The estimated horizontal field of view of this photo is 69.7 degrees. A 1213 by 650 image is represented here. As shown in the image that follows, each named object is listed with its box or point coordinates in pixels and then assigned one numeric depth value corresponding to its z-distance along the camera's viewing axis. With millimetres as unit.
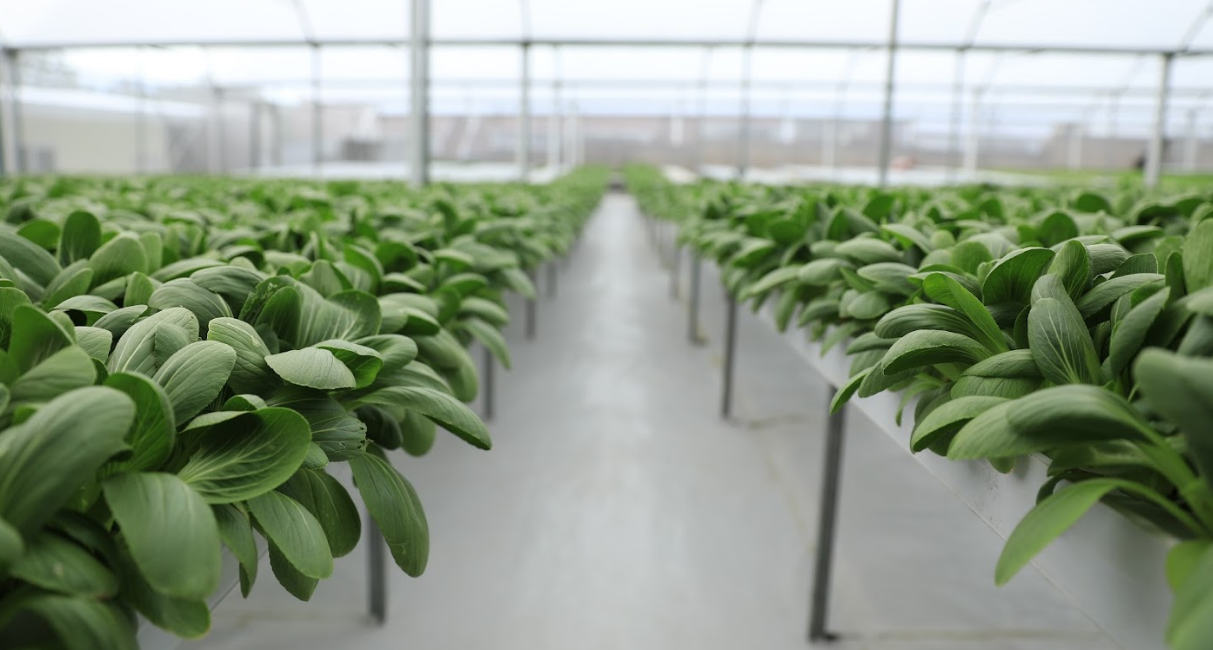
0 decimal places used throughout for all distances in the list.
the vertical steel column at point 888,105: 6227
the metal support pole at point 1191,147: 20625
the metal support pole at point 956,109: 11305
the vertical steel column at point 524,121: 10664
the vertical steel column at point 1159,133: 9477
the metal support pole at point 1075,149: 22392
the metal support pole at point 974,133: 17141
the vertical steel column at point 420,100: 5742
